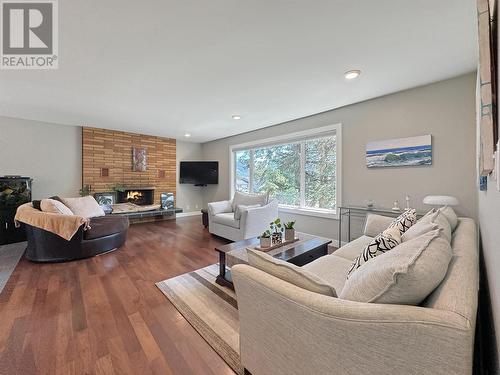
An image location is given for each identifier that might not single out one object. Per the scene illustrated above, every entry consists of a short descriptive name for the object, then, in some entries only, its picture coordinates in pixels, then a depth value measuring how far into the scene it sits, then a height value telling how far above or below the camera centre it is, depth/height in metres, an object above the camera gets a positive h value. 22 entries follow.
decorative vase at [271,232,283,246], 2.49 -0.60
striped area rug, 1.48 -1.06
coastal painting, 2.76 +0.49
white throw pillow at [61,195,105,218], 3.55 -0.31
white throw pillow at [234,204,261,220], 3.62 -0.39
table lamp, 2.22 -0.15
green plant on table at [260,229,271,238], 2.39 -0.53
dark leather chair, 2.79 -0.74
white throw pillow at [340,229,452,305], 0.71 -0.31
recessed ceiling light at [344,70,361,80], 2.35 +1.28
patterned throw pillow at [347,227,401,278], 1.27 -0.36
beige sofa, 0.60 -0.48
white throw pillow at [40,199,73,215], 2.89 -0.25
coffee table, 2.13 -0.69
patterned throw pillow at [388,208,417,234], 1.59 -0.27
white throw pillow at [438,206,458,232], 1.70 -0.25
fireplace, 5.44 -0.19
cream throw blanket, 2.71 -0.42
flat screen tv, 6.34 +0.48
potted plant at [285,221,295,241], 2.62 -0.56
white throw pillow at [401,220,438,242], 1.17 -0.25
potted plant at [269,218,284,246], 2.50 -0.55
